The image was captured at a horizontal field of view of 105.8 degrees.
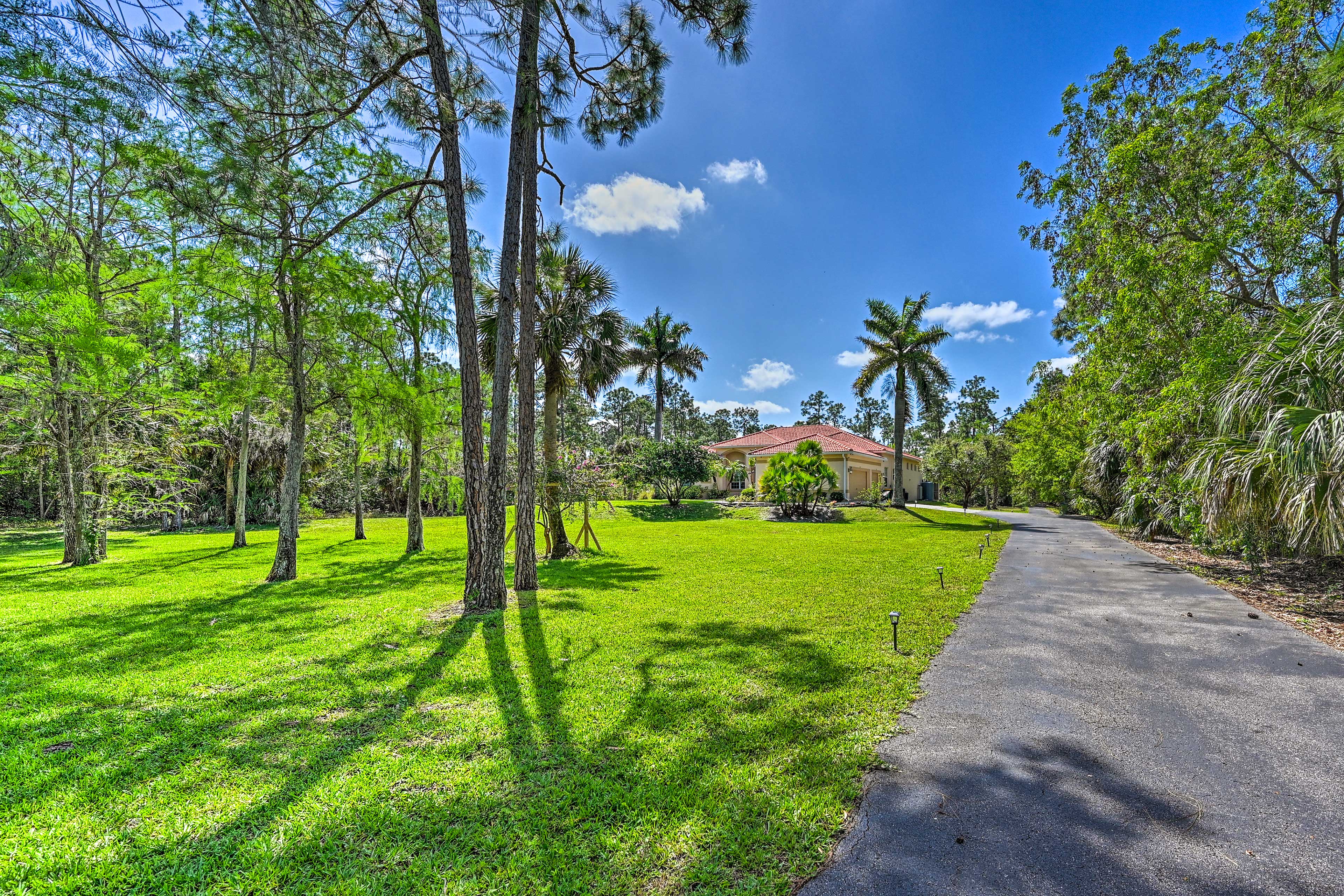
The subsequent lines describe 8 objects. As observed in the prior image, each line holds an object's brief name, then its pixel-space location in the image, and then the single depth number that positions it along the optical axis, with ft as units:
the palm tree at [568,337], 39.86
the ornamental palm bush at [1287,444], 18.90
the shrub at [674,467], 90.02
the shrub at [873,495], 91.86
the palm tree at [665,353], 102.99
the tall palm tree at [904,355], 84.28
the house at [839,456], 104.69
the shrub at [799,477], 74.28
